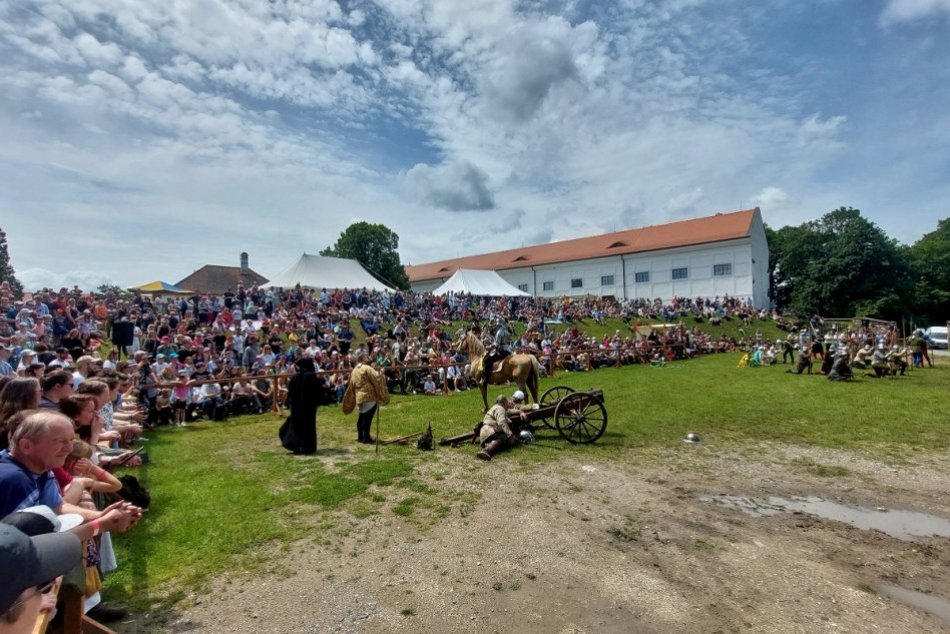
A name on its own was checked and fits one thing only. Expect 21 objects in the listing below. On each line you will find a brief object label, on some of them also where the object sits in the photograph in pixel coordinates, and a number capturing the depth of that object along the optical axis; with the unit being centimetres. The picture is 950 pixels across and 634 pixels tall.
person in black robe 888
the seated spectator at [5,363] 851
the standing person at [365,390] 944
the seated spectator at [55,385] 494
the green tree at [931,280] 4984
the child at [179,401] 1209
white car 3562
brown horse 1084
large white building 4688
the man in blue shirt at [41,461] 250
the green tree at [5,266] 4988
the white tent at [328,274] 2723
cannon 931
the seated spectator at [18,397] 377
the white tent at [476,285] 3416
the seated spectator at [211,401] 1260
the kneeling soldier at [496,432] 862
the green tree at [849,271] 4462
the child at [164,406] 1194
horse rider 1112
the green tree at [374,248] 6156
